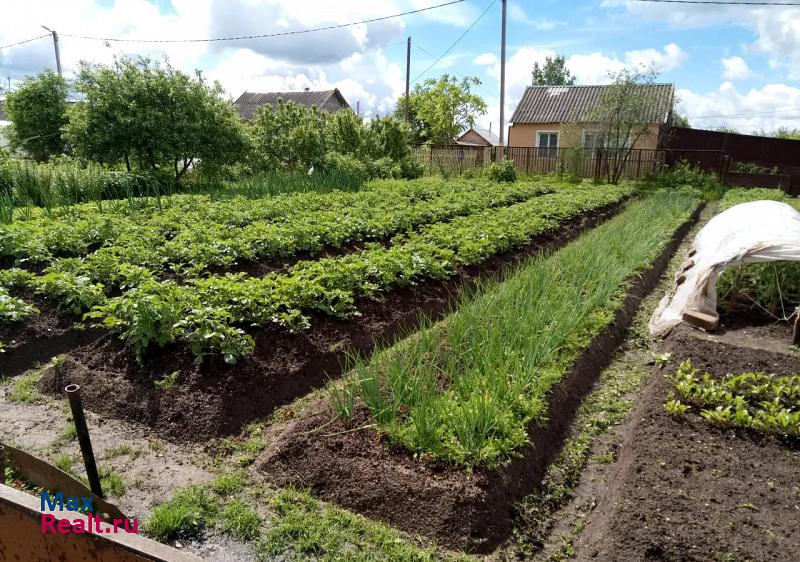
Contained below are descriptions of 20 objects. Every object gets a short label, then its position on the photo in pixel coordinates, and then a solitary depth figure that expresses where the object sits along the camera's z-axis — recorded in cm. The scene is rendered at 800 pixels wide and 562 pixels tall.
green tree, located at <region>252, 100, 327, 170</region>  1661
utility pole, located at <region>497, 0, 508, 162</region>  2103
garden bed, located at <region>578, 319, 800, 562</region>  239
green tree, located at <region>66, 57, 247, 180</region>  1241
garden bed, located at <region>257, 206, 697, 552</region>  264
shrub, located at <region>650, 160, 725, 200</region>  1897
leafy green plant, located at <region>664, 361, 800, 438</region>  333
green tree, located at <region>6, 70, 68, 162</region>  2009
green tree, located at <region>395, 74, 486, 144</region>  3353
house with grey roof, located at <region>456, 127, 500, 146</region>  5157
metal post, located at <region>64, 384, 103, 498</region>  249
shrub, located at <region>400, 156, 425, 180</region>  2055
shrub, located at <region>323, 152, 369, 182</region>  1627
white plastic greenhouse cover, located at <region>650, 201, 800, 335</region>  528
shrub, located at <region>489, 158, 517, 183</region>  1978
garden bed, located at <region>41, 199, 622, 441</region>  354
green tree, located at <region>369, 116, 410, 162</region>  2078
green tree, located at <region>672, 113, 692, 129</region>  3528
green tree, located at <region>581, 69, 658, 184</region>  1908
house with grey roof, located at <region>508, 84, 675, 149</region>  2701
